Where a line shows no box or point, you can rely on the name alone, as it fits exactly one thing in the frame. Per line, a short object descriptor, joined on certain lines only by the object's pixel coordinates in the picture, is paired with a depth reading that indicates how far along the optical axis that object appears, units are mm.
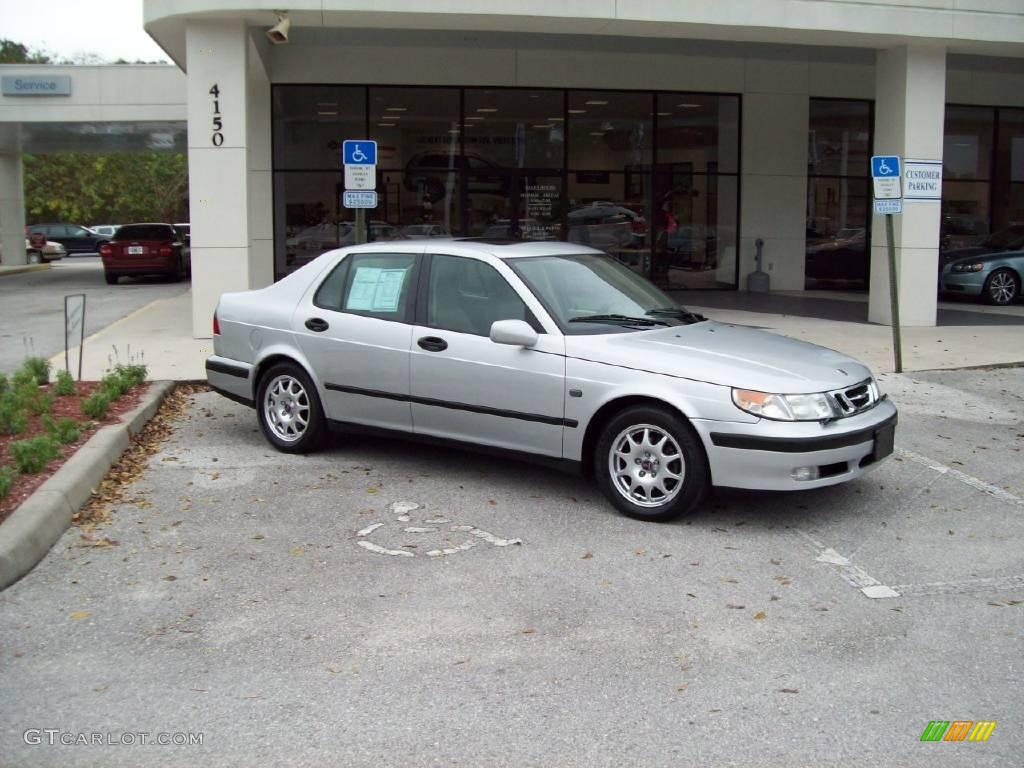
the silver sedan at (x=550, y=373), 6234
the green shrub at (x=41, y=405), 8777
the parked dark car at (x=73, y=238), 50969
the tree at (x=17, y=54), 54500
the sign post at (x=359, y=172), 11867
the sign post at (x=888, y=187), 11719
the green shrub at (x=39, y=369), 10148
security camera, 13734
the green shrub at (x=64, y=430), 7741
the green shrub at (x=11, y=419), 7943
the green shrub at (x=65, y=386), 9695
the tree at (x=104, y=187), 59219
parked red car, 27000
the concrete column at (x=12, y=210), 34812
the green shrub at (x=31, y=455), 6941
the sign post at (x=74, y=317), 10078
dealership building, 16500
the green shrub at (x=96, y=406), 8672
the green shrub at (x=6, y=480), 6285
